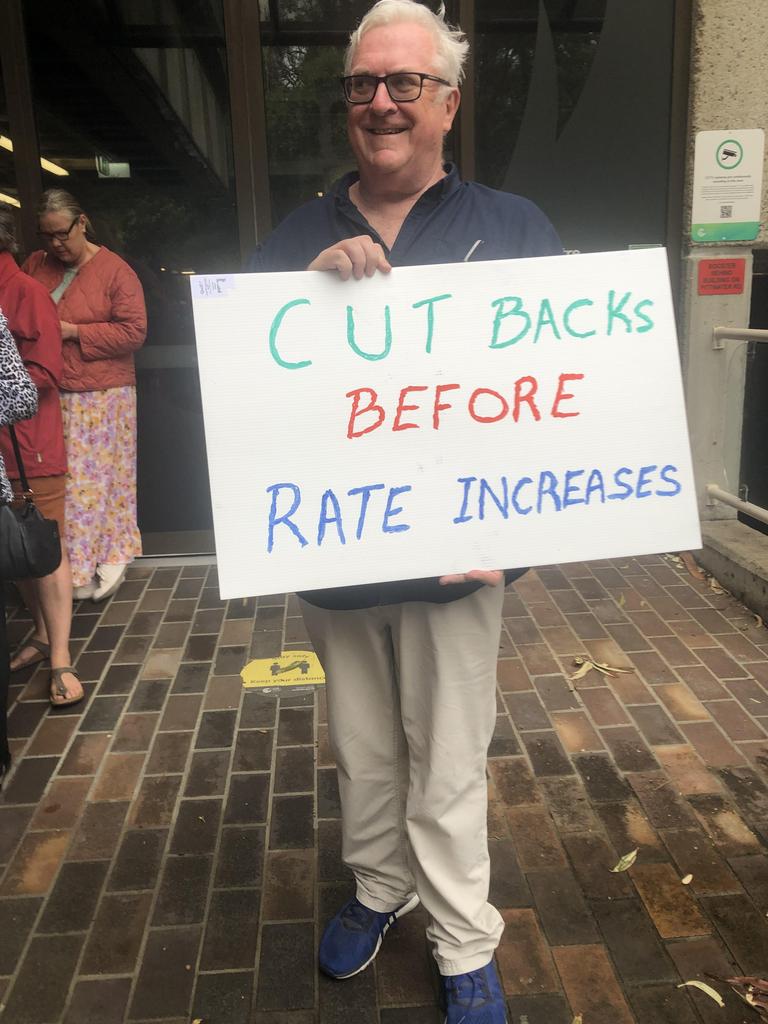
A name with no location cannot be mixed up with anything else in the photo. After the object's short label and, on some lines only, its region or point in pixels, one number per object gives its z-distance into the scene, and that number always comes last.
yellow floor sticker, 3.56
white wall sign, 4.60
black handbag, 2.71
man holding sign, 1.70
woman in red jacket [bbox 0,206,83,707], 3.27
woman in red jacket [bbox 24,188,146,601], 4.27
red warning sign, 4.75
